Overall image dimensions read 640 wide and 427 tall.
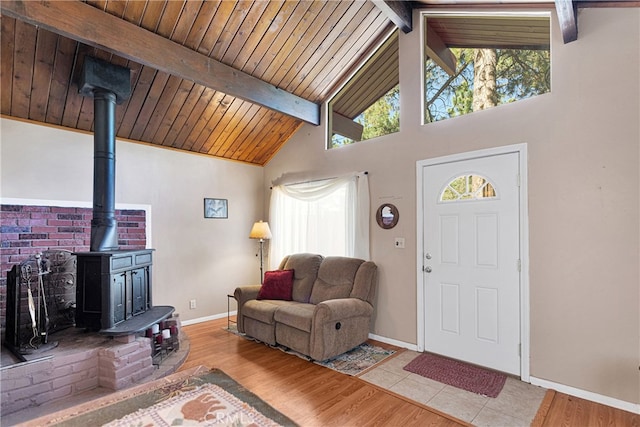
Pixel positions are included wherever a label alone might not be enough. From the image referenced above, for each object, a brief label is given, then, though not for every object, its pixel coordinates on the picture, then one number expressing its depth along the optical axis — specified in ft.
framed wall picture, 15.03
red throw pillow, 12.50
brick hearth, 7.50
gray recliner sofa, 9.89
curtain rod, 13.97
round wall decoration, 11.67
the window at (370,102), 12.22
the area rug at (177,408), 6.44
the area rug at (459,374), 8.39
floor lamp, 15.21
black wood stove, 9.12
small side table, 13.76
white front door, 9.12
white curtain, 12.63
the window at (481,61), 9.11
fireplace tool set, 8.57
